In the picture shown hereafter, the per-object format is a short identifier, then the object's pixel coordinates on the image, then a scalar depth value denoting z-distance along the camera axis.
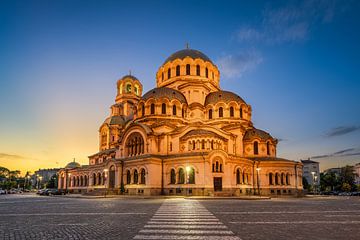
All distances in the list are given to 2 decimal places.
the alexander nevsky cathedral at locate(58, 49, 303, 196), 42.12
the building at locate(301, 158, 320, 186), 133.38
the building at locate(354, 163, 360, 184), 119.75
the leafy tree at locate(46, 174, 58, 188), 114.94
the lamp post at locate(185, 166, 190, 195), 41.73
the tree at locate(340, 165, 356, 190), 94.26
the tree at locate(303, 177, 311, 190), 96.39
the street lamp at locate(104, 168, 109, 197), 49.34
